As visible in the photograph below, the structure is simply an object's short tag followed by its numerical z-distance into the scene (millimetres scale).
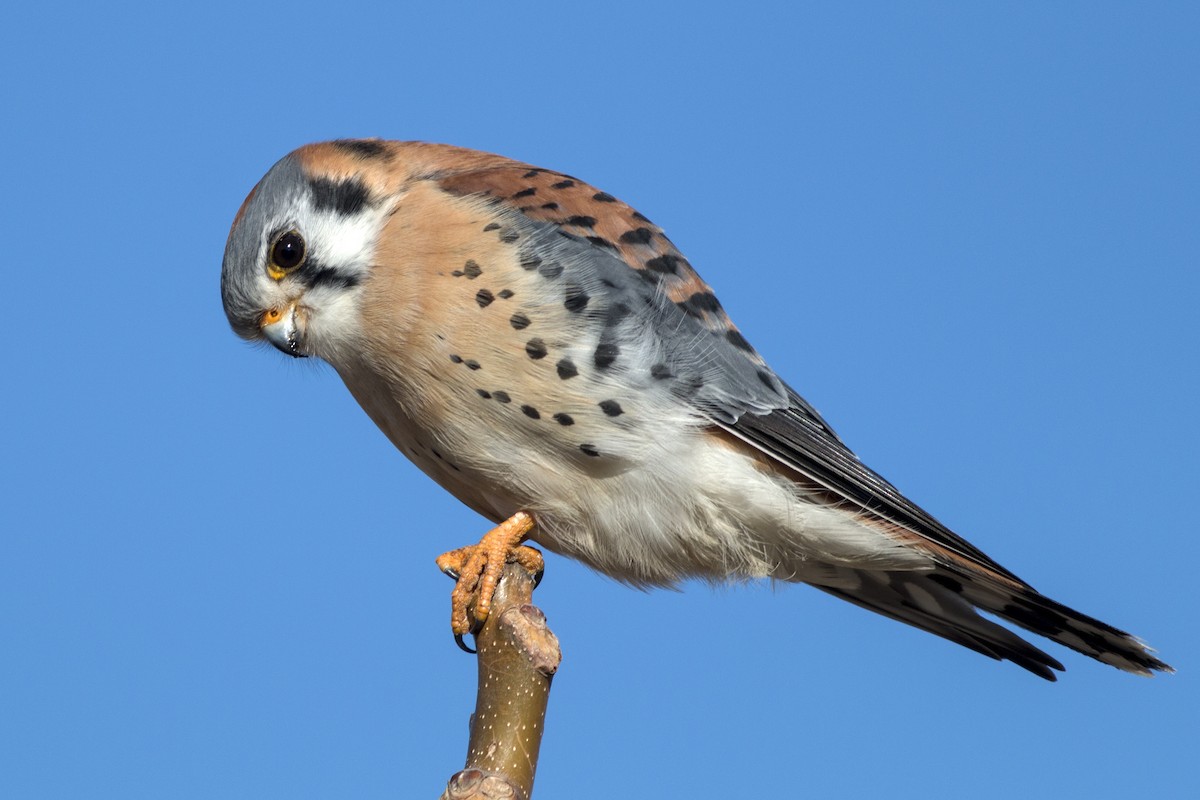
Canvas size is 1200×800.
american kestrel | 7023
